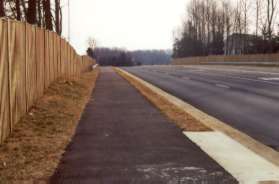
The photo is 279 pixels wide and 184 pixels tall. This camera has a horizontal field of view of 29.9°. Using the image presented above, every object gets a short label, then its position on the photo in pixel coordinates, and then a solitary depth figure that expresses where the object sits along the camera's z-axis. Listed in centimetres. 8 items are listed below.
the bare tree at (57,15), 3994
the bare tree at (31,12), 2245
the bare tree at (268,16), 7294
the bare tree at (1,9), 2501
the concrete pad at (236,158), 683
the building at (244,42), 9262
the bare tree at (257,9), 8130
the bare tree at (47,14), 2986
